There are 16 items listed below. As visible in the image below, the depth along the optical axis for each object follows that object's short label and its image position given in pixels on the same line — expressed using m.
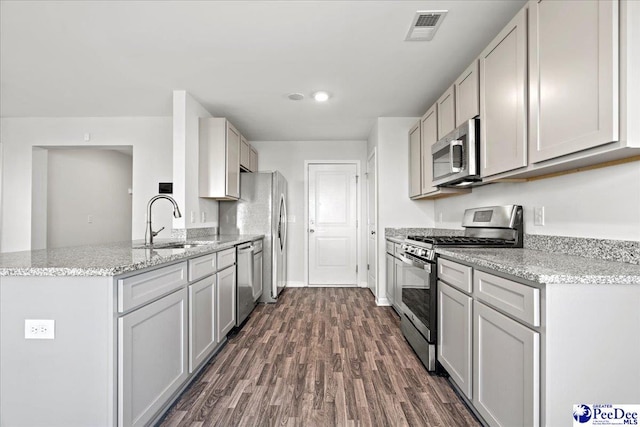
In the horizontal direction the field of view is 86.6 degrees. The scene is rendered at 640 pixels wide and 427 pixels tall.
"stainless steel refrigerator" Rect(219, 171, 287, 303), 4.33
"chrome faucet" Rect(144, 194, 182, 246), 2.54
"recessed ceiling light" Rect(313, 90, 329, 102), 3.36
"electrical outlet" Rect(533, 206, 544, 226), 2.12
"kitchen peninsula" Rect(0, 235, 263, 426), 1.35
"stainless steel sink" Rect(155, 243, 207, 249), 2.60
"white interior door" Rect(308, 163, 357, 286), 5.35
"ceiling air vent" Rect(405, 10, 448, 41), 2.07
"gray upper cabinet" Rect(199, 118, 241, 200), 3.66
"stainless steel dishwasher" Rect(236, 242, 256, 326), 3.23
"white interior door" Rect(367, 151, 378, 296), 4.36
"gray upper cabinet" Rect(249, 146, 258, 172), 4.82
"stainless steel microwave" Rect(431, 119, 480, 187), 2.34
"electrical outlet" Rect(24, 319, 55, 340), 1.35
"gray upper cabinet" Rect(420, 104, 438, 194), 3.23
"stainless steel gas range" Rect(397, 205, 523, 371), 2.29
